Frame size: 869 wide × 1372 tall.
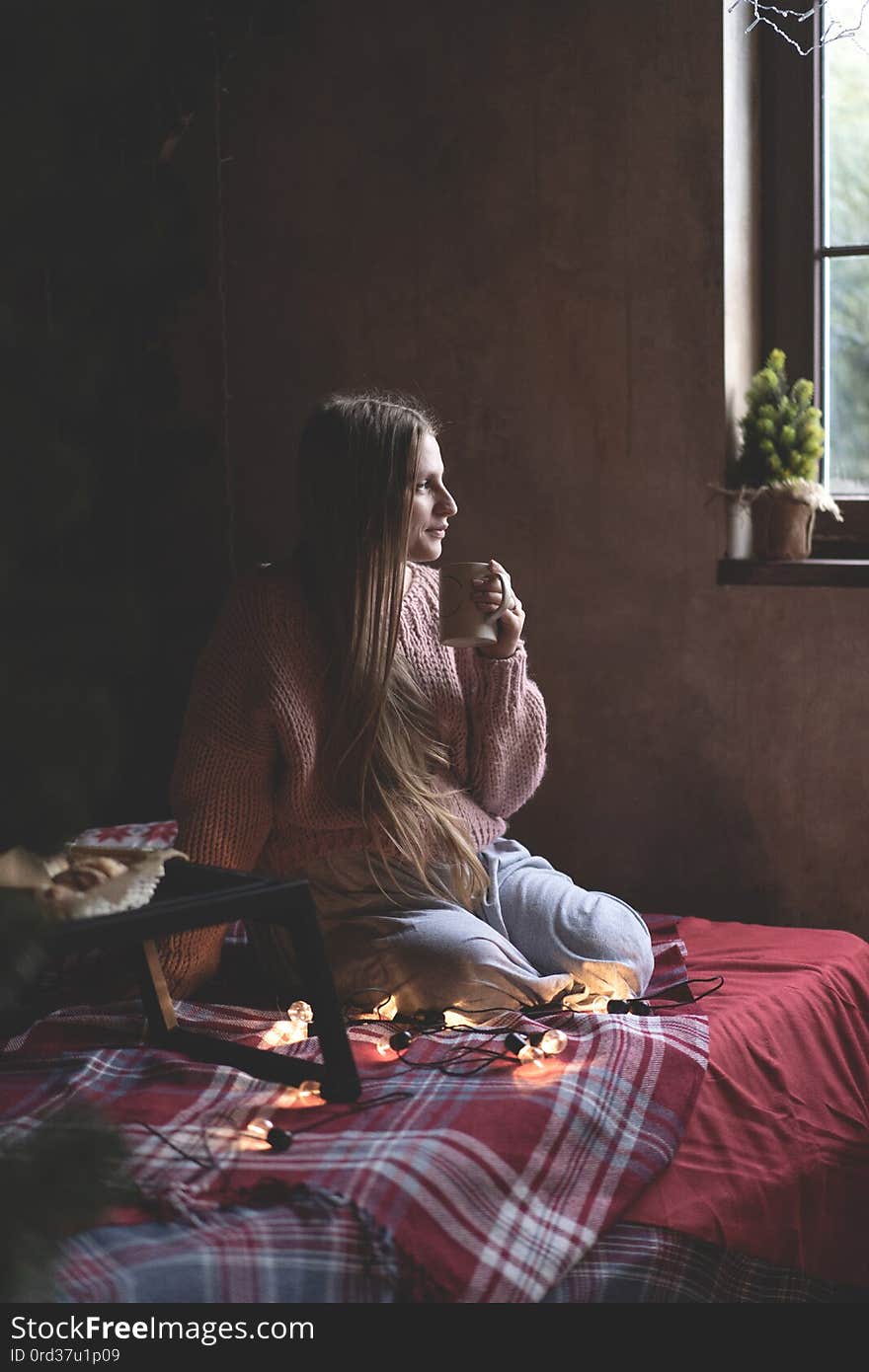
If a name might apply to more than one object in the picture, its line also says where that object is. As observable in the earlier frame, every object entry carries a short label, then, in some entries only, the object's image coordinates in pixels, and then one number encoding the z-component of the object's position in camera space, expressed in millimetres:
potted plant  2393
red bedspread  1541
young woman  1886
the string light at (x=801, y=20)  2273
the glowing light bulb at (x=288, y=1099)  1535
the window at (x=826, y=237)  2461
